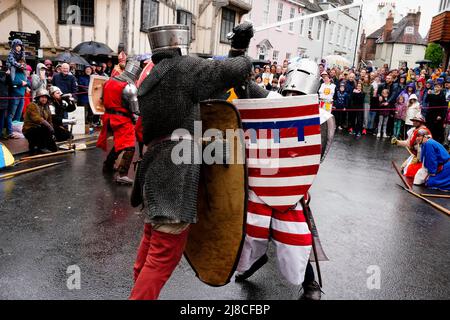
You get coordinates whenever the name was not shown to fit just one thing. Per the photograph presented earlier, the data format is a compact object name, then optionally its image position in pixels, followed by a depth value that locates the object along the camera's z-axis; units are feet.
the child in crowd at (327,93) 41.88
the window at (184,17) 58.39
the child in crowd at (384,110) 41.62
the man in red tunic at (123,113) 18.76
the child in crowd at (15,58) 28.68
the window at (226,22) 69.72
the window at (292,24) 98.50
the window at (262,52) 89.56
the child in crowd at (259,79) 46.79
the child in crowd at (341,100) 43.78
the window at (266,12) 88.21
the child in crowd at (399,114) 39.83
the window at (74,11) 45.24
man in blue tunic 22.94
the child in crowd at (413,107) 35.77
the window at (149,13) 49.09
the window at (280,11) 93.11
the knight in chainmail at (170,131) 7.46
